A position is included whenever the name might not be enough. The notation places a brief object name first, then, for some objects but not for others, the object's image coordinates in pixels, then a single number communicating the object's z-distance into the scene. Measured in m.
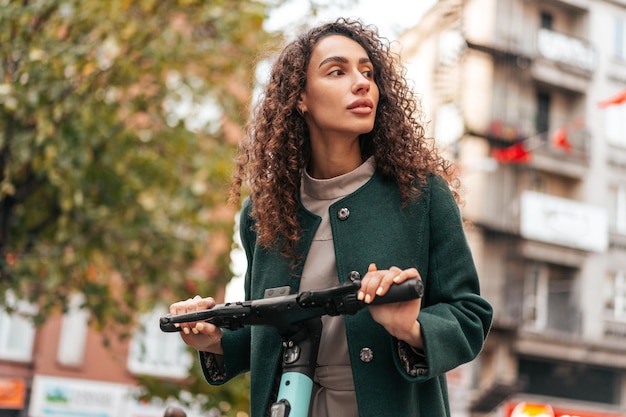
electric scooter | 1.76
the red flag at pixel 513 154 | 21.70
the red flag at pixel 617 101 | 10.40
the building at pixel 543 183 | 22.41
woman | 1.90
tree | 7.79
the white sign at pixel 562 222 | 22.45
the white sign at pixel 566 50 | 23.80
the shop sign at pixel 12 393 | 19.05
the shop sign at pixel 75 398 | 19.25
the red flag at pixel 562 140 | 17.37
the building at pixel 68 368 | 19.22
